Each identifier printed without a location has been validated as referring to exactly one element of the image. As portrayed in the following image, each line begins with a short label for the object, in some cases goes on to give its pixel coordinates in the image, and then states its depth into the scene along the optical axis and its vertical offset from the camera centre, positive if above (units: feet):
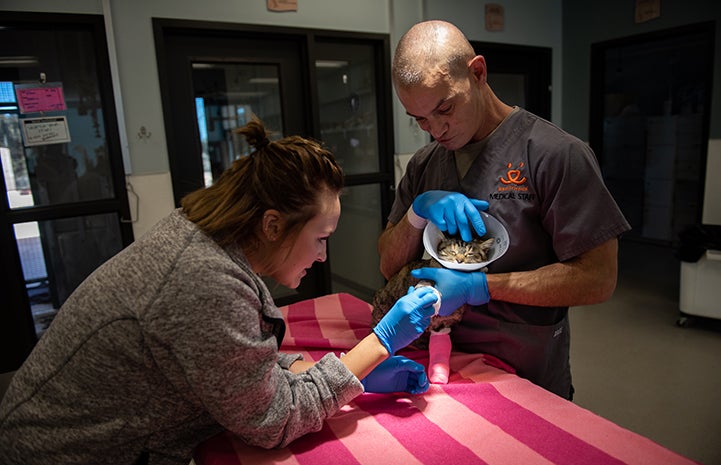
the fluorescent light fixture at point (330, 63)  10.15 +1.86
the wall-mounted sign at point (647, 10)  11.12 +2.88
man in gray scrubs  3.73 -0.57
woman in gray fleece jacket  2.66 -1.07
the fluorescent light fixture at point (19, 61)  7.54 +1.71
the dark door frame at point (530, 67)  12.03 +1.90
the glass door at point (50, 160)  7.64 +0.07
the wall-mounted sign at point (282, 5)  8.99 +2.82
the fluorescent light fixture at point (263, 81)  9.67 +1.48
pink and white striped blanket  2.88 -1.93
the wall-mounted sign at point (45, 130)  7.72 +0.58
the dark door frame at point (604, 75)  10.50 +1.40
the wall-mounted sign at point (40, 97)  7.64 +1.12
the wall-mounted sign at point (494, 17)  11.34 +2.96
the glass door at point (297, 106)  8.82 +0.96
